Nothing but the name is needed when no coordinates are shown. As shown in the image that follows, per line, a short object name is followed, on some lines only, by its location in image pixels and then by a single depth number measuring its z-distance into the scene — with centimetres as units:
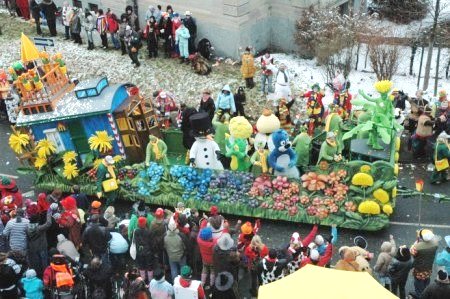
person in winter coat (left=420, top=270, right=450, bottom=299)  877
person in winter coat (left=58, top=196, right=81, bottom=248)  1118
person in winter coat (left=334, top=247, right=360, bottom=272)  934
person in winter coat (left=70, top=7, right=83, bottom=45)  1992
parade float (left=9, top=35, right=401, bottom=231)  1189
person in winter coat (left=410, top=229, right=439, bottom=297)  973
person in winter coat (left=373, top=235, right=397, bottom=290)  982
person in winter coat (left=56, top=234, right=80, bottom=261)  1085
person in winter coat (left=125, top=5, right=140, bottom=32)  1961
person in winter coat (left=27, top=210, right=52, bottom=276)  1084
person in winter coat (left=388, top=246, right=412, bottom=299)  968
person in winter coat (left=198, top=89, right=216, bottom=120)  1469
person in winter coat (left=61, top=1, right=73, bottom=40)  2002
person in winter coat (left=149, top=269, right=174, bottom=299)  950
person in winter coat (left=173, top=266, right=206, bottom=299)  951
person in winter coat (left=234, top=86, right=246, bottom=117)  1534
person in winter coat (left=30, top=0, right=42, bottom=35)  2072
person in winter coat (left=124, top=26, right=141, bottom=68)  1841
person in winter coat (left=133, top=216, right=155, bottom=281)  1048
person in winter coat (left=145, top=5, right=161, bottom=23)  1892
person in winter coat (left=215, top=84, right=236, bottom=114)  1472
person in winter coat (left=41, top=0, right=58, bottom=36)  2041
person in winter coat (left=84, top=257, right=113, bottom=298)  990
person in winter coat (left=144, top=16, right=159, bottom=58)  1869
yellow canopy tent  736
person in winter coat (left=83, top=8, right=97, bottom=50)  1941
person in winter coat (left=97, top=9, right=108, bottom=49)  1922
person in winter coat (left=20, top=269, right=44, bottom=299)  992
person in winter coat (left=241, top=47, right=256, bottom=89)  1678
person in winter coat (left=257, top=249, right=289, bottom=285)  970
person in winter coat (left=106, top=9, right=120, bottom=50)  1909
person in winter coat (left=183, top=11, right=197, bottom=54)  1842
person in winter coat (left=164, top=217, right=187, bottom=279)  1050
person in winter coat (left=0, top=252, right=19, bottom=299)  979
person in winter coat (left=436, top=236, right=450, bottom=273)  975
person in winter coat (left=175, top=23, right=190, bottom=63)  1814
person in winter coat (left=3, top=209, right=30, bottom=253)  1085
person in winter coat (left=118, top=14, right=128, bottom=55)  1870
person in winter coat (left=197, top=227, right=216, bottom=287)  1020
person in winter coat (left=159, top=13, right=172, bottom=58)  1856
